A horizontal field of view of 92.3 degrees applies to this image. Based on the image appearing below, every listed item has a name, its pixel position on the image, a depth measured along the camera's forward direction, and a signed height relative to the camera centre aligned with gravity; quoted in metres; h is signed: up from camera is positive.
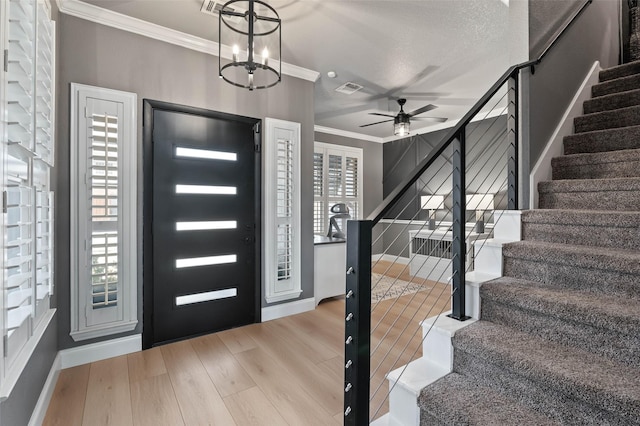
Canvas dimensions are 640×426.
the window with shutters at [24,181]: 1.17 +0.16
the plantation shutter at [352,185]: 6.59 +0.64
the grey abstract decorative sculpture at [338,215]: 4.36 -0.01
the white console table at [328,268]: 3.73 -0.67
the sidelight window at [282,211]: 3.23 +0.04
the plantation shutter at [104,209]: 2.38 +0.04
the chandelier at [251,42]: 1.98 +1.57
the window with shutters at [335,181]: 6.20 +0.71
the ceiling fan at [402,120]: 4.36 +1.35
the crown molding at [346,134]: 6.15 +1.71
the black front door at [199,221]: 2.66 -0.07
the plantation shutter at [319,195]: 6.18 +0.39
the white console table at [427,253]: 5.11 -0.71
